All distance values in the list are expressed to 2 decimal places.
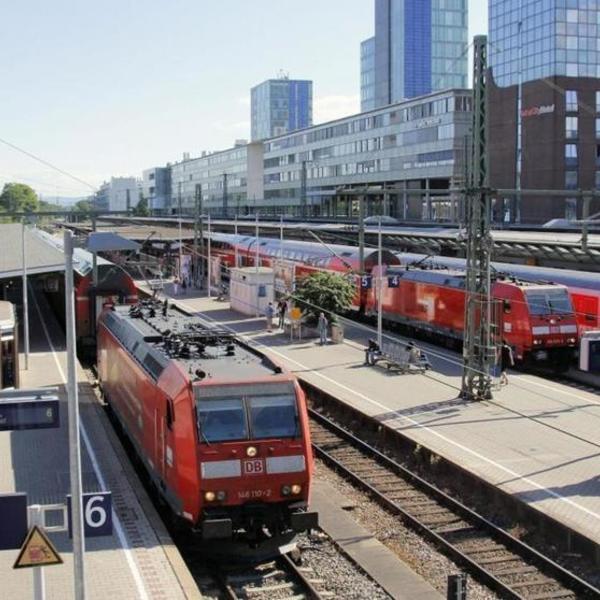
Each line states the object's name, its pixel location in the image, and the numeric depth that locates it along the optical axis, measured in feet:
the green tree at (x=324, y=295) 122.42
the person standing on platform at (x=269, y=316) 133.39
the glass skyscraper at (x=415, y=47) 572.92
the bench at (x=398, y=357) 97.81
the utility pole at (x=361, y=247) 125.75
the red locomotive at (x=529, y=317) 97.96
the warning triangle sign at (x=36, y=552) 31.45
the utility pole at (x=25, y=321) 97.25
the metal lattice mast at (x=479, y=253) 80.02
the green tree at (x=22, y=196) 451.44
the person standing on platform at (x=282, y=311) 132.87
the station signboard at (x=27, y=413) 37.40
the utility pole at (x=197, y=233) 200.44
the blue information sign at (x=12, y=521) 33.60
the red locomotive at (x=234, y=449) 43.86
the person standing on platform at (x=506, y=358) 96.30
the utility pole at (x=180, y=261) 202.81
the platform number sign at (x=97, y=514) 34.32
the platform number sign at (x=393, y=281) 119.96
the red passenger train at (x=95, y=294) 108.47
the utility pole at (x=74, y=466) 32.48
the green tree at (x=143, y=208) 472.11
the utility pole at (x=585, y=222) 87.79
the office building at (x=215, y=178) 453.99
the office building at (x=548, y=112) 270.67
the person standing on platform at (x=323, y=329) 119.65
